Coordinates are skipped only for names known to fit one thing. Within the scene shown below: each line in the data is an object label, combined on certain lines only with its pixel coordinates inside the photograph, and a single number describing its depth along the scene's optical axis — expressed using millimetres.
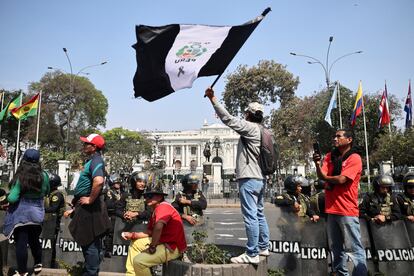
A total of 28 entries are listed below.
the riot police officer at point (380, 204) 5013
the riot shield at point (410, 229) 4871
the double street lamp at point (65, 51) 28488
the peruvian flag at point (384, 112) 23297
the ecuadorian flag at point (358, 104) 22219
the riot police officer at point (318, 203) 5555
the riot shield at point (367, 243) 4918
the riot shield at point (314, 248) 4953
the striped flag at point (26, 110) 20719
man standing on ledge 3721
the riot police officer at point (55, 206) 5621
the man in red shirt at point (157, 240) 3816
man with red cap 4141
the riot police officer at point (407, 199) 5309
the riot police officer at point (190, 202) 5461
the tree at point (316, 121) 35656
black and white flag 4102
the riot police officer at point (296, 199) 5215
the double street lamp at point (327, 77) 24625
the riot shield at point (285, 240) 4973
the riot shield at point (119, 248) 5332
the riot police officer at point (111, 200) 5406
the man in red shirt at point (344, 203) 3984
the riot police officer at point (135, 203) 5344
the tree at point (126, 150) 49531
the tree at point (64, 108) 42844
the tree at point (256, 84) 35531
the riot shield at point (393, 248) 4797
